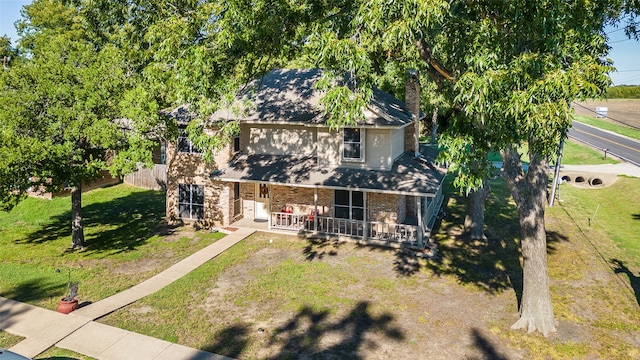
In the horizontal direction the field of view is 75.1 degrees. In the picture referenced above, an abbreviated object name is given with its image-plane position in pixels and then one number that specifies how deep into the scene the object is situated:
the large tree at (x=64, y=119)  14.96
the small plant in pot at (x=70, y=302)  12.55
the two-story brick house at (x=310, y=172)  19.20
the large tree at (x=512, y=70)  8.55
